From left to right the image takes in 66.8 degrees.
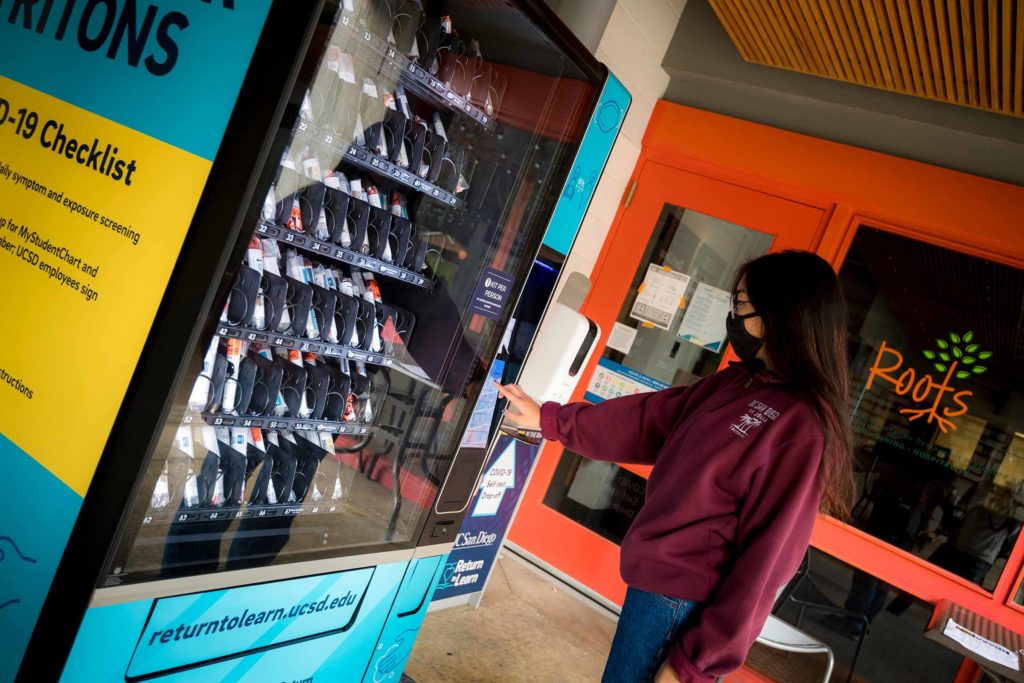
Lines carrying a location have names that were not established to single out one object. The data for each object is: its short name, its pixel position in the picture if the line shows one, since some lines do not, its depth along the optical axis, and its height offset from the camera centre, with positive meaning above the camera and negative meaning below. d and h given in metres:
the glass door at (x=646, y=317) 4.33 +0.16
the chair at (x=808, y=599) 3.91 -0.89
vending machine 1.50 -0.32
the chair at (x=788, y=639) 3.36 -0.96
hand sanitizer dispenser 3.14 -0.18
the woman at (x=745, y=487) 1.78 -0.23
